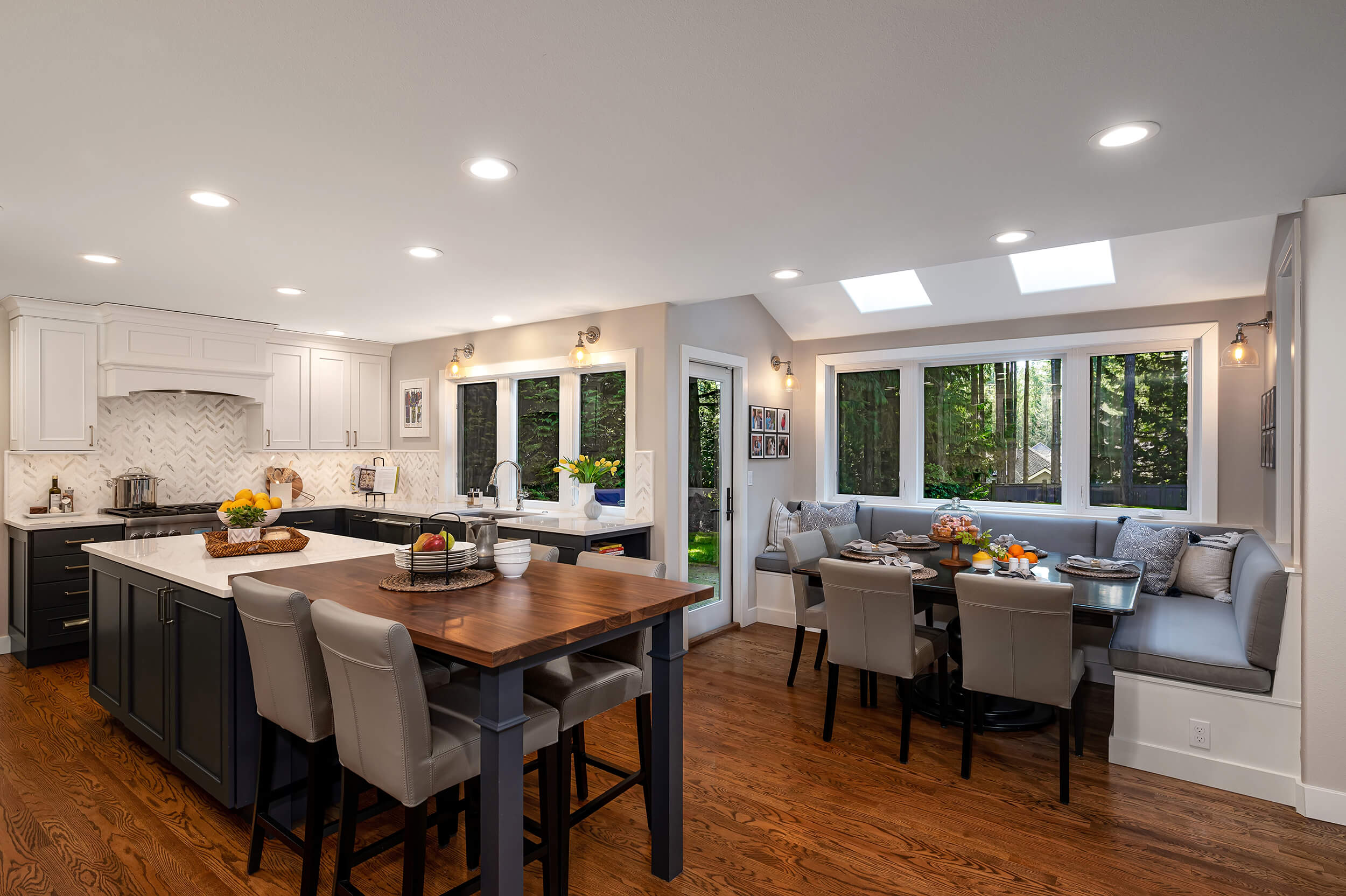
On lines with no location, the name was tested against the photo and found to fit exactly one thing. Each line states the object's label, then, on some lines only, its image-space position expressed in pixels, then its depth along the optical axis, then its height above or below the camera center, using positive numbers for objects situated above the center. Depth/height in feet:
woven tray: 9.83 -1.50
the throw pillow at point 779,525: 17.95 -2.07
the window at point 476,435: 19.12 +0.31
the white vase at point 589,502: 15.47 -1.29
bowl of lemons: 10.29 -1.01
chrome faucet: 17.92 -1.13
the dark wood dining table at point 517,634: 5.54 -1.63
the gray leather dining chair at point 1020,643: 8.88 -2.65
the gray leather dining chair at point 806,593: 12.26 -2.89
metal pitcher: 8.77 -1.25
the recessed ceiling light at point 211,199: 8.45 +3.10
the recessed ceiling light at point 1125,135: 6.64 +3.12
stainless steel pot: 16.03 -1.07
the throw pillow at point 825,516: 17.66 -1.82
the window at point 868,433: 18.44 +0.38
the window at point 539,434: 17.53 +0.31
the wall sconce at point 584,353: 15.61 +2.14
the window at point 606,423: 16.14 +0.56
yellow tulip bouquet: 15.83 -0.54
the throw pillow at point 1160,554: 13.10 -2.07
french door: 16.19 -1.07
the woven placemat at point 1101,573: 10.88 -2.04
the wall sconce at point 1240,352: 11.88 +1.68
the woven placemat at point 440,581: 7.56 -1.57
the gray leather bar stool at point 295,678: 6.44 -2.27
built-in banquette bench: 8.96 -2.83
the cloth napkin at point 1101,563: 11.32 -1.95
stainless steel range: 15.10 -1.73
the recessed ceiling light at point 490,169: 7.50 +3.11
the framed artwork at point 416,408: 20.31 +1.15
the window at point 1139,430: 14.66 +0.38
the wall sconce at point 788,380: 18.62 +1.83
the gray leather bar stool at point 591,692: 6.99 -2.65
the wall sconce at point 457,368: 18.83 +2.13
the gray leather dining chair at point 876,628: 9.96 -2.74
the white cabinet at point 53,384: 14.60 +1.32
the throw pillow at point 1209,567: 12.73 -2.26
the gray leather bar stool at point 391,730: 5.49 -2.48
